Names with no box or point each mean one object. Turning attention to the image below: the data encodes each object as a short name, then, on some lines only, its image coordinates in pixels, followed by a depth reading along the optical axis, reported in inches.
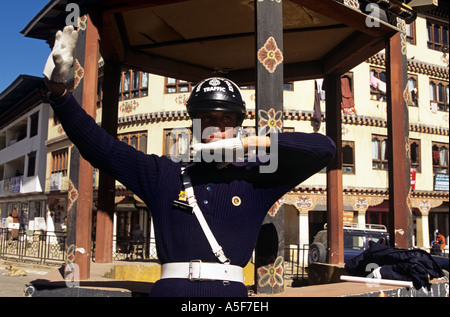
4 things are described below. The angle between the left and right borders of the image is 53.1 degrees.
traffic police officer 102.9
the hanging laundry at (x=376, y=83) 989.2
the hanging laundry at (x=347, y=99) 959.0
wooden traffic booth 188.5
